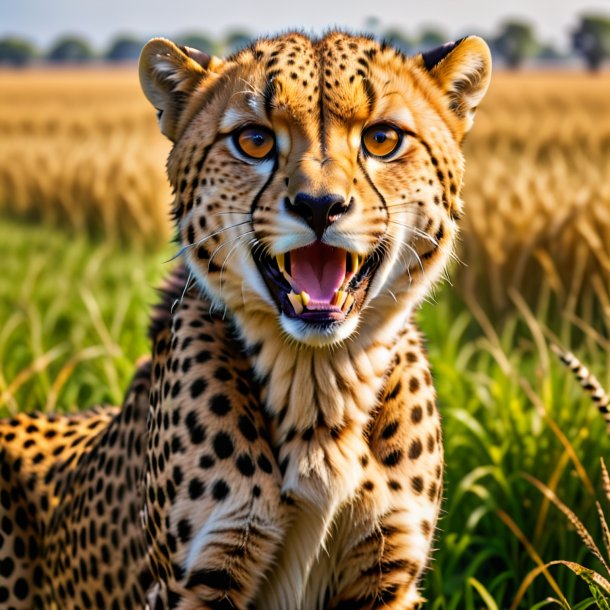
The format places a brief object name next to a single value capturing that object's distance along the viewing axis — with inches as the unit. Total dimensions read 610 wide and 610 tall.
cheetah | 80.0
